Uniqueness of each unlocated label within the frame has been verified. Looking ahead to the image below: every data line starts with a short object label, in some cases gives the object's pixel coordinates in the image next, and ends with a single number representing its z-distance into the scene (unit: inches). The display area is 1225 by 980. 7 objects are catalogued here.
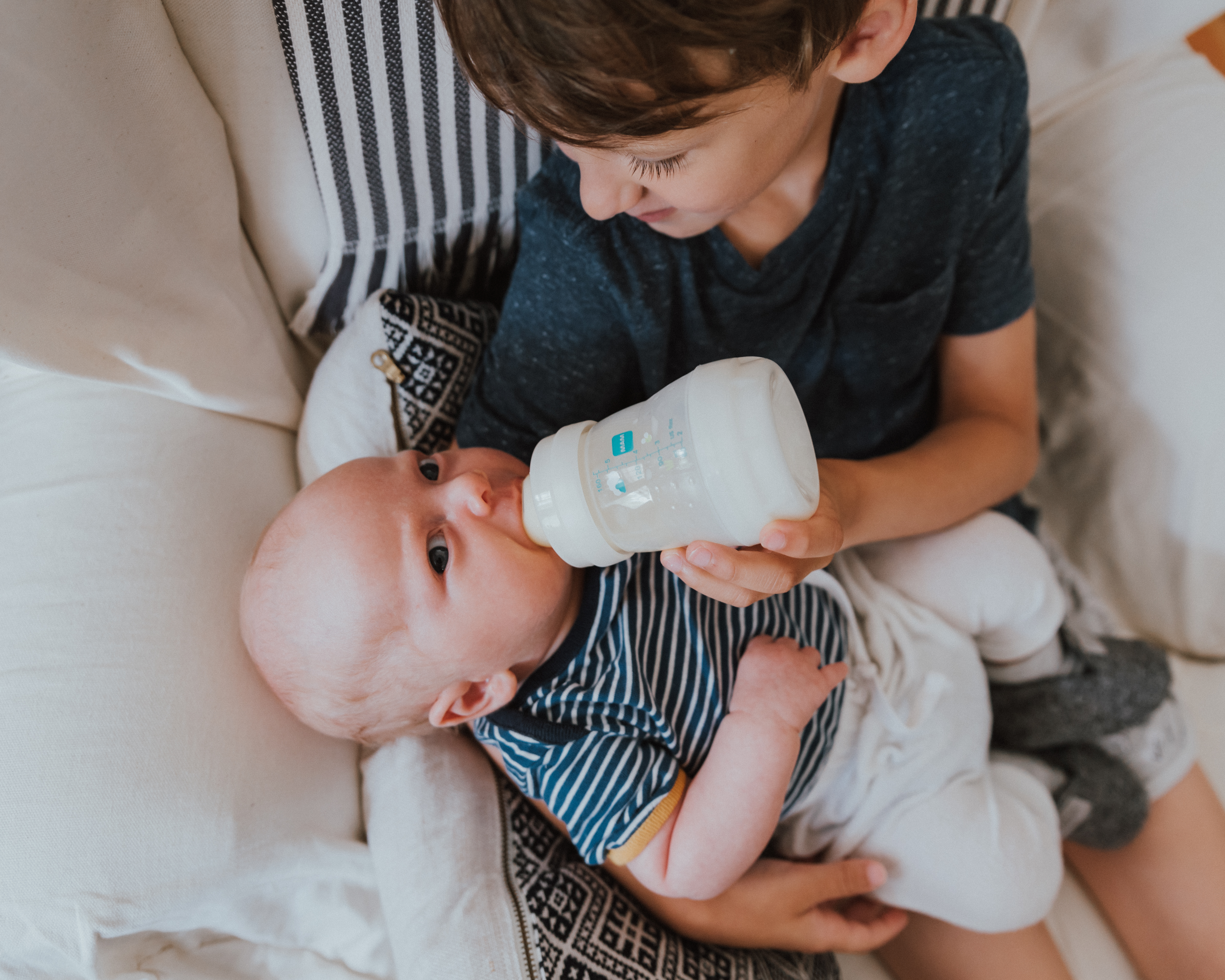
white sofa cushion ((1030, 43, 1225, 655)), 42.1
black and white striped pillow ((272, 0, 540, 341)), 31.6
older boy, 26.5
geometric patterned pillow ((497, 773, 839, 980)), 32.3
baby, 31.3
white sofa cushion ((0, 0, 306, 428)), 27.0
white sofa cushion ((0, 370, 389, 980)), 28.2
